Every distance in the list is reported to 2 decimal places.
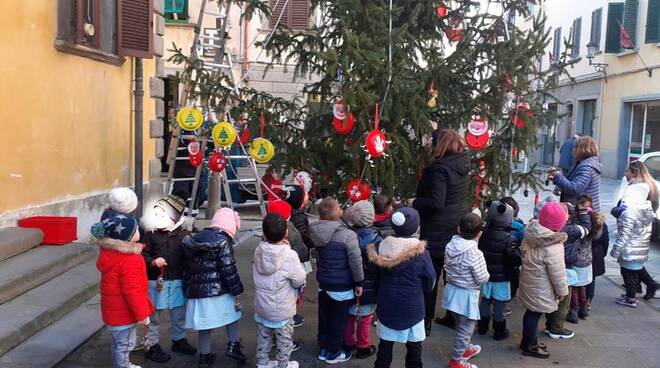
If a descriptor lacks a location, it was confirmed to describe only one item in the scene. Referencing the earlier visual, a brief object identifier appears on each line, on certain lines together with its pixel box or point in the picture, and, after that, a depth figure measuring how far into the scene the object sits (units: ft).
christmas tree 18.22
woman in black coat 16.85
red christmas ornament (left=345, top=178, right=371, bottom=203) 18.54
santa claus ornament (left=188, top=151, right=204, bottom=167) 26.27
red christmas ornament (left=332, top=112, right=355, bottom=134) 17.97
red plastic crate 21.74
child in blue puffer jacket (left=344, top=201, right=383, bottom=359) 15.75
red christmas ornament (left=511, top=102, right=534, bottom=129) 19.40
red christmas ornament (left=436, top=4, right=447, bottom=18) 20.93
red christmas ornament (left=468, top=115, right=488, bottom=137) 19.02
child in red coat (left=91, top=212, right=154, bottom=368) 13.35
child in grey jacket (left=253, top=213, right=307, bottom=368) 14.14
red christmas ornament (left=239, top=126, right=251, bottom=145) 20.79
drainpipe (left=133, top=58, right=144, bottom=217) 29.76
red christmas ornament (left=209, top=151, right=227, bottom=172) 24.61
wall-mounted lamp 71.20
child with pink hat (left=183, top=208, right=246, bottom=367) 14.40
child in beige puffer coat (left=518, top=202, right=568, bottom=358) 15.75
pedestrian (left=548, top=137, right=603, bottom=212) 19.70
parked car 31.65
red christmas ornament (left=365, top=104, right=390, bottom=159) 16.93
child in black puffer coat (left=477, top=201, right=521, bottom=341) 16.94
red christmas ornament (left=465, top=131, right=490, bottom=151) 19.06
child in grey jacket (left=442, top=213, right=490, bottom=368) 15.16
